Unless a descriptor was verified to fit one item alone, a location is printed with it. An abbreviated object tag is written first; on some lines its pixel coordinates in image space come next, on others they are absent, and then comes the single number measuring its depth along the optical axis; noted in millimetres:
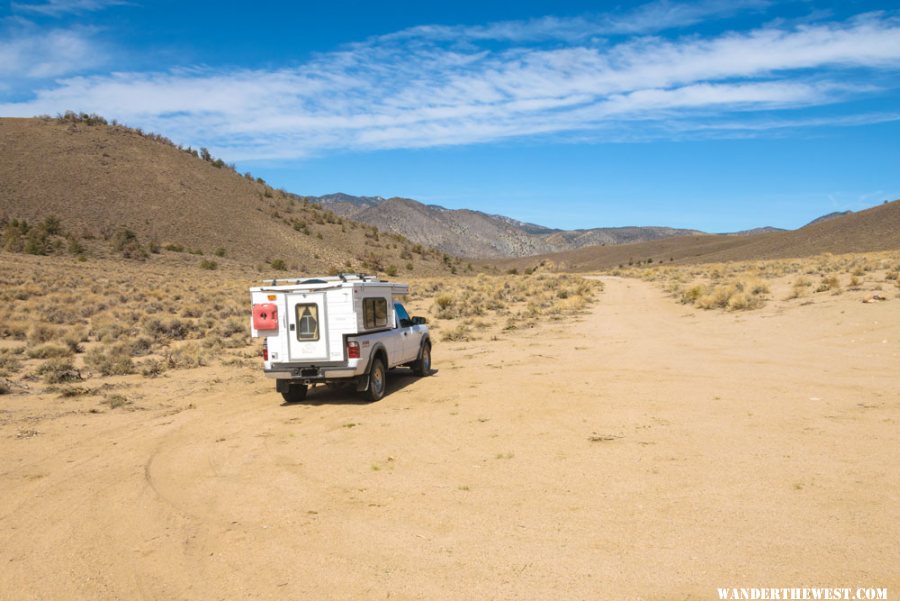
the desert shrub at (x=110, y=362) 16141
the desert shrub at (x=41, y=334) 20350
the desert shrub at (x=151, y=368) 15938
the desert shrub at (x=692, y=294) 31078
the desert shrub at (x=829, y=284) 25945
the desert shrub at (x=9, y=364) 15734
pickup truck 11828
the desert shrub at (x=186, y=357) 17234
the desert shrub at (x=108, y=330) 21389
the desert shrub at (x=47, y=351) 18047
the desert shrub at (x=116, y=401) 12609
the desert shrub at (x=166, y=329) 22308
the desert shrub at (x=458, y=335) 22453
